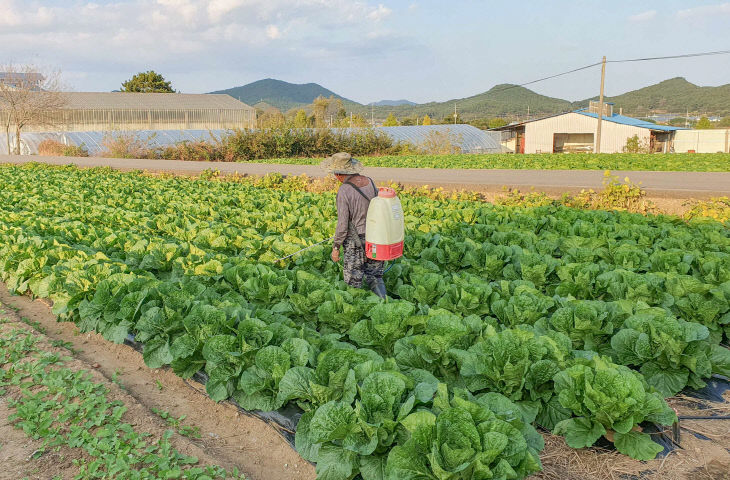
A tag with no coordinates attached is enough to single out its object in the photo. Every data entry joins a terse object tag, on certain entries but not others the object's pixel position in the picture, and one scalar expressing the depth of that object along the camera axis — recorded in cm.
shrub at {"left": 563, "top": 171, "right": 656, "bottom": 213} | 983
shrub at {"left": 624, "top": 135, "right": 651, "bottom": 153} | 4106
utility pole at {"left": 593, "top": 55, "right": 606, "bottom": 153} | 3669
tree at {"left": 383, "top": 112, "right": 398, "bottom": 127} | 6530
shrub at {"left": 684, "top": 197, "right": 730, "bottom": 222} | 805
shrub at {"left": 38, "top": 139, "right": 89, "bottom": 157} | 3497
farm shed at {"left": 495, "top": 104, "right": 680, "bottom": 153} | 4584
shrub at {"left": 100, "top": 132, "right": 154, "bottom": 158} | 3250
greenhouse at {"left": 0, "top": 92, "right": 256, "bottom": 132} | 4597
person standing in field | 504
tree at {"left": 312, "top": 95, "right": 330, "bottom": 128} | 7379
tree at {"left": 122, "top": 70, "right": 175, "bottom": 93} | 6844
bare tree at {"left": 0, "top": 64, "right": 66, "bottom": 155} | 4225
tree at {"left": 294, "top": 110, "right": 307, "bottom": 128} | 5501
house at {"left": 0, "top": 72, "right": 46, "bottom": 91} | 4388
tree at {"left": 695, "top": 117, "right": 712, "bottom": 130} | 6750
